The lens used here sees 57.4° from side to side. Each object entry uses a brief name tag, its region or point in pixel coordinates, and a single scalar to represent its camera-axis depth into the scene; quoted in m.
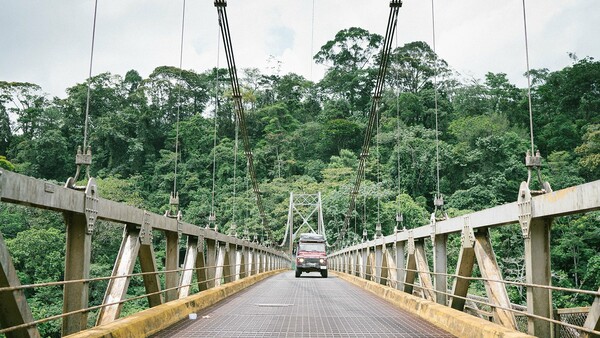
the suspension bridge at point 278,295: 3.83
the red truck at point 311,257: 24.89
